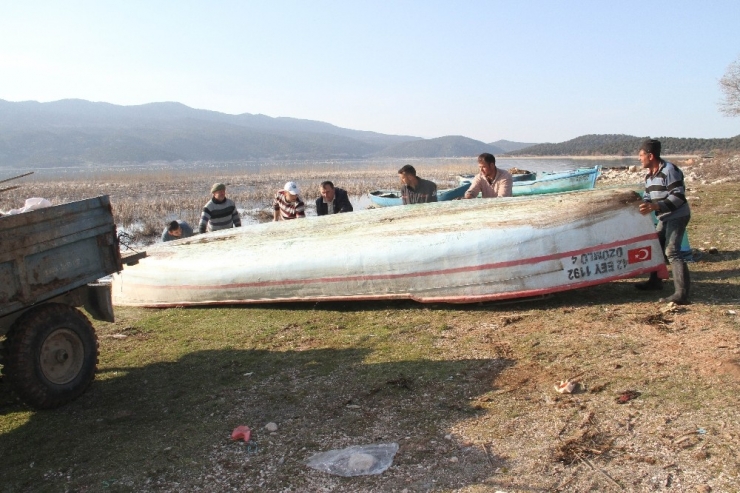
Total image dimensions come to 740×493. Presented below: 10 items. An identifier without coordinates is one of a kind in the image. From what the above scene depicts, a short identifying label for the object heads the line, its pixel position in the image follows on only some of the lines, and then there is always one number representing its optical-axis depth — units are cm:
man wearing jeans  620
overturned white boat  662
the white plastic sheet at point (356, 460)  350
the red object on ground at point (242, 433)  403
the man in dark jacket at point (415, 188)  960
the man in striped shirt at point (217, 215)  1020
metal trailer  438
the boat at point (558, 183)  2256
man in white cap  995
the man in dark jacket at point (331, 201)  1004
